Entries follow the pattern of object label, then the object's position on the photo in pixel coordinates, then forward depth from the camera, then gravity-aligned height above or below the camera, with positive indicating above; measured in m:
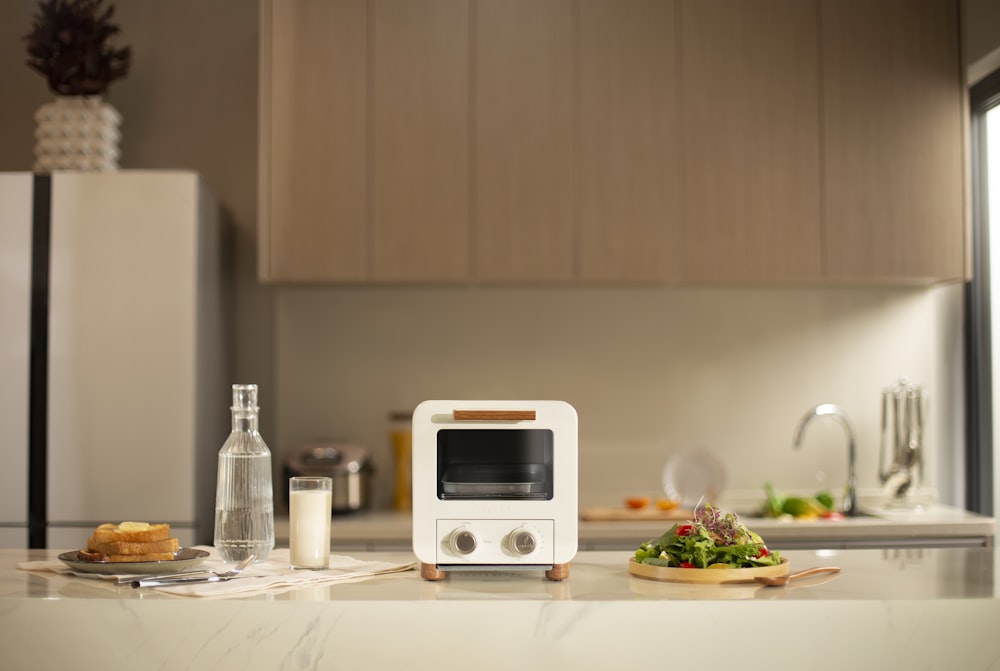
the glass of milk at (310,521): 1.75 -0.27
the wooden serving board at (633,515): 3.25 -0.48
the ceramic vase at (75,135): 3.26 +0.74
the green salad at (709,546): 1.72 -0.31
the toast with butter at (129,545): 1.71 -0.30
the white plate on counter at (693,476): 3.58 -0.39
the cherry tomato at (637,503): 3.41 -0.46
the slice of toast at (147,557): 1.70 -0.32
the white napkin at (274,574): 1.57 -0.35
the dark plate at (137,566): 1.67 -0.33
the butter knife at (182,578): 1.62 -0.34
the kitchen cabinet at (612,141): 3.33 +0.74
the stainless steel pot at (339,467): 3.26 -0.32
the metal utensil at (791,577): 1.64 -0.35
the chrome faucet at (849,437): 3.42 -0.24
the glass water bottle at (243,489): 1.71 -0.21
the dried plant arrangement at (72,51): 3.34 +1.03
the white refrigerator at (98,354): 3.04 +0.03
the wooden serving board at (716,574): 1.66 -0.34
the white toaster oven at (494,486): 1.69 -0.20
